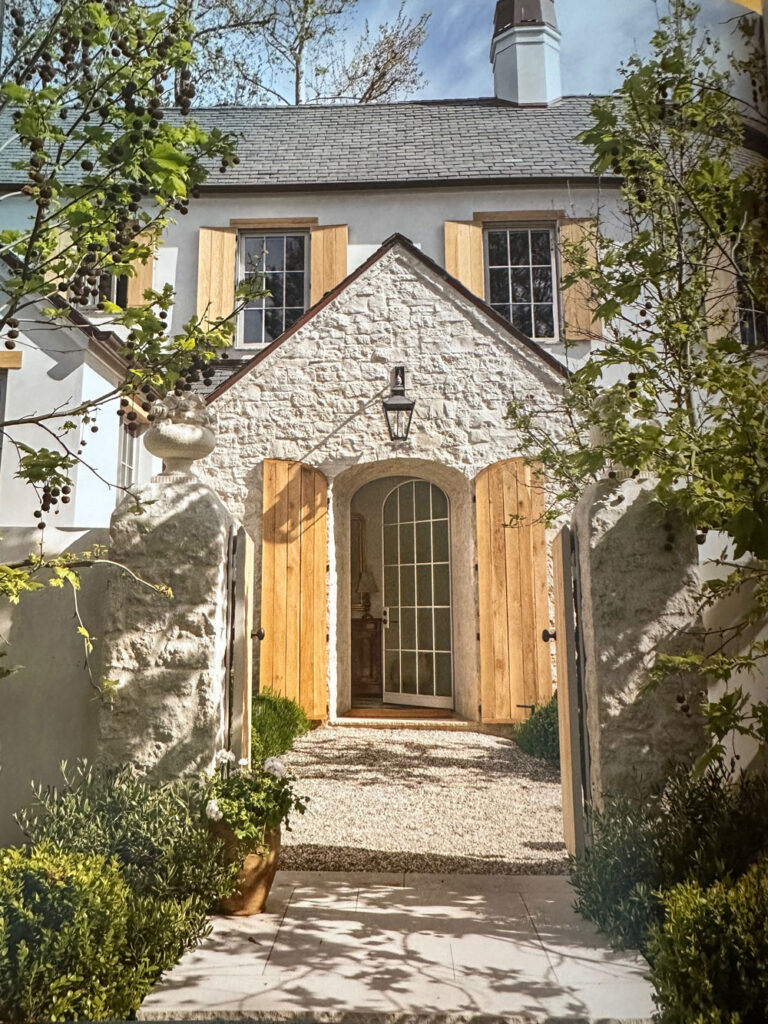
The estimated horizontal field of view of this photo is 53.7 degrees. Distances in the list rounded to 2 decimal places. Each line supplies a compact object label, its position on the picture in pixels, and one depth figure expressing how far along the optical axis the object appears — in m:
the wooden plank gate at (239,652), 3.75
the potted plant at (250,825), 3.18
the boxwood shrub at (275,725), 5.70
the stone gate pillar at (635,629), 3.24
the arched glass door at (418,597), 8.34
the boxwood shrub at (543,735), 6.29
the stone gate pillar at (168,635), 3.37
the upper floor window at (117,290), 8.88
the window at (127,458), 8.25
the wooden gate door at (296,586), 7.20
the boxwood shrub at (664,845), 2.71
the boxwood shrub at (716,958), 1.99
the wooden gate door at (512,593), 7.06
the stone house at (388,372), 7.22
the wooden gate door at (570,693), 3.59
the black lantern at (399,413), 7.49
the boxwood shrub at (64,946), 2.14
